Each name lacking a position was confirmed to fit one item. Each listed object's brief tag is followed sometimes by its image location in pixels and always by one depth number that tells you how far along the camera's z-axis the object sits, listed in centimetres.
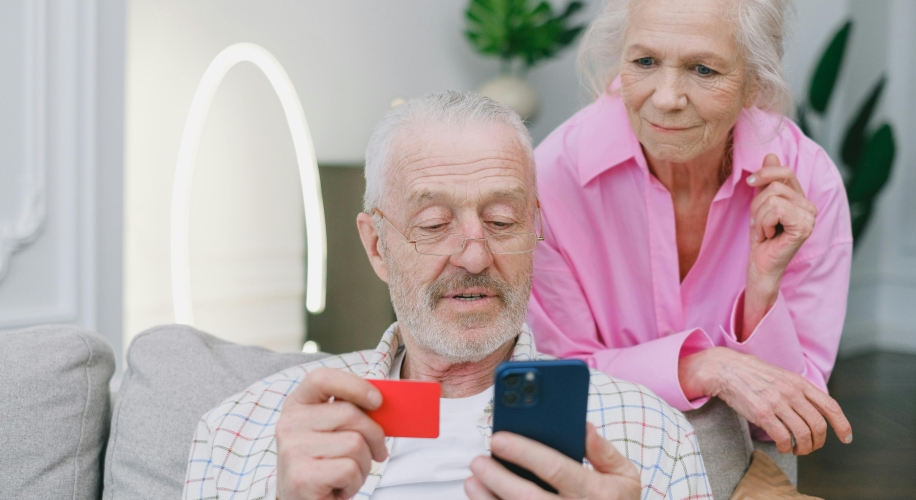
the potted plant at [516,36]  436
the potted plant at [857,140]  473
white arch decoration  270
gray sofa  154
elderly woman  160
